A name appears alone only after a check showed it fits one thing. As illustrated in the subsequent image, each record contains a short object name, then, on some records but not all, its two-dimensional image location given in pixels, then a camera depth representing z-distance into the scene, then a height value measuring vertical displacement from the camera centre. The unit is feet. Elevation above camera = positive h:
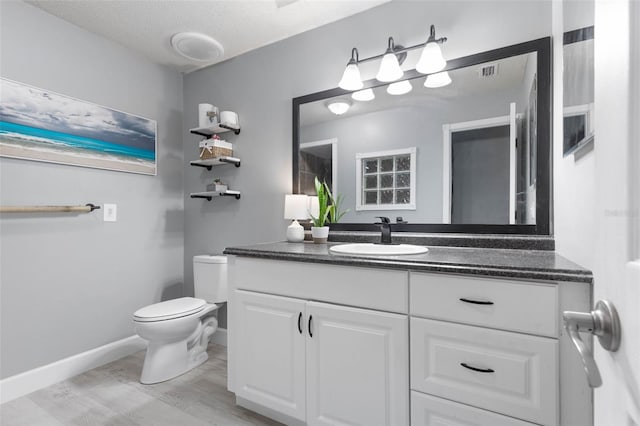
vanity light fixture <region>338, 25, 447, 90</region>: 5.70 +2.72
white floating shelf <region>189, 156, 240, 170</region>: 8.05 +1.27
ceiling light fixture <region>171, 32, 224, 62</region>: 7.52 +3.94
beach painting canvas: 6.28 +1.75
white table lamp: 6.86 +0.04
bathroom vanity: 3.30 -1.53
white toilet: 6.54 -2.32
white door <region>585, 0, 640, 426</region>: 1.08 +0.06
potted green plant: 6.57 -0.06
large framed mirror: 5.15 +1.12
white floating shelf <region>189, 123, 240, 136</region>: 8.14 +2.10
